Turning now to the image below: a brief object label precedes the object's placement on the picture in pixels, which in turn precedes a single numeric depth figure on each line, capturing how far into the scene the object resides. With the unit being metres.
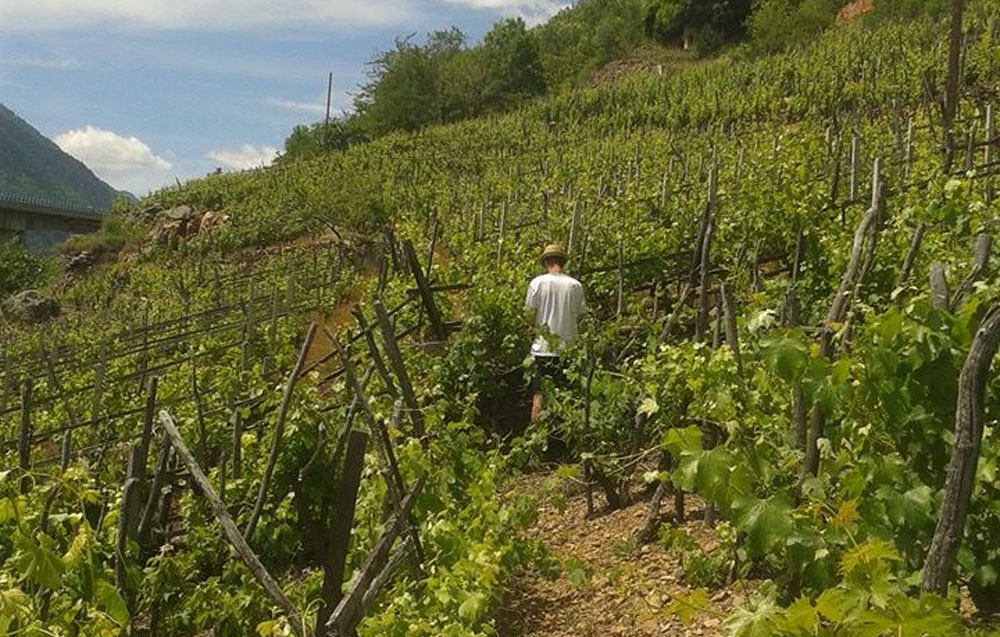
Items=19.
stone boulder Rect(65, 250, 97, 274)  34.75
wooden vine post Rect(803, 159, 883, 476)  2.67
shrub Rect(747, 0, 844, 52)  38.97
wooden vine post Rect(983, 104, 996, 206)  6.72
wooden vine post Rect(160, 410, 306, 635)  2.48
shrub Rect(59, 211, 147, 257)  34.84
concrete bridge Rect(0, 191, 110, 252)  45.09
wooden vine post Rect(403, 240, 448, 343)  6.53
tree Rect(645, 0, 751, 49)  48.06
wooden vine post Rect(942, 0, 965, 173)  10.57
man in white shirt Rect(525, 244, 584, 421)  6.06
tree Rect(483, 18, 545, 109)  51.16
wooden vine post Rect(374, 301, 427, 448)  4.16
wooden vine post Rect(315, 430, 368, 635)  2.36
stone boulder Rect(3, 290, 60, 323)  27.83
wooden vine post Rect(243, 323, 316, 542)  3.45
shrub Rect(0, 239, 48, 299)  39.88
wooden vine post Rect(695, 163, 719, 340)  4.43
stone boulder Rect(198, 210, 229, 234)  31.67
